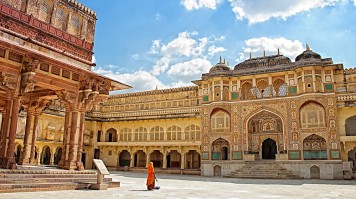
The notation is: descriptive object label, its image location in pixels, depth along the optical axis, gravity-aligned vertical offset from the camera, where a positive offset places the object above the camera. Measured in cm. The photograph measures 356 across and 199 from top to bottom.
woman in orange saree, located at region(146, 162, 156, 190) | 1241 -104
